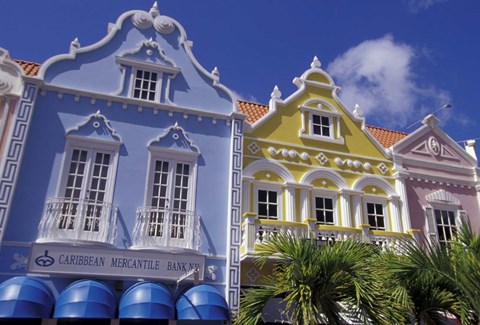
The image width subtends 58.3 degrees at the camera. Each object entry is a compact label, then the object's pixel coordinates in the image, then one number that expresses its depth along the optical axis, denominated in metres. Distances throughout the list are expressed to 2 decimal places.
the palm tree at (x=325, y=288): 9.01
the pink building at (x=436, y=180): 15.12
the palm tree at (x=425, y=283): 9.78
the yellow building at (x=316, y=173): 12.99
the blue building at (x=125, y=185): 10.08
